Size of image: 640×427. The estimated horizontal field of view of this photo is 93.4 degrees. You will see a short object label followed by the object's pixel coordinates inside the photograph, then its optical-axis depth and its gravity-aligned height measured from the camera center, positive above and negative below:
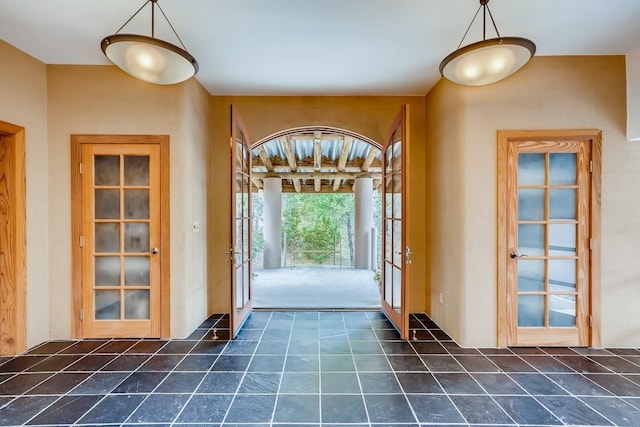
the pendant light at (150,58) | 1.93 +1.05
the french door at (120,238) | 3.11 -0.29
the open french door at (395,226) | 3.11 -0.19
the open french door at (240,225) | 3.12 -0.18
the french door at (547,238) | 2.91 -0.28
